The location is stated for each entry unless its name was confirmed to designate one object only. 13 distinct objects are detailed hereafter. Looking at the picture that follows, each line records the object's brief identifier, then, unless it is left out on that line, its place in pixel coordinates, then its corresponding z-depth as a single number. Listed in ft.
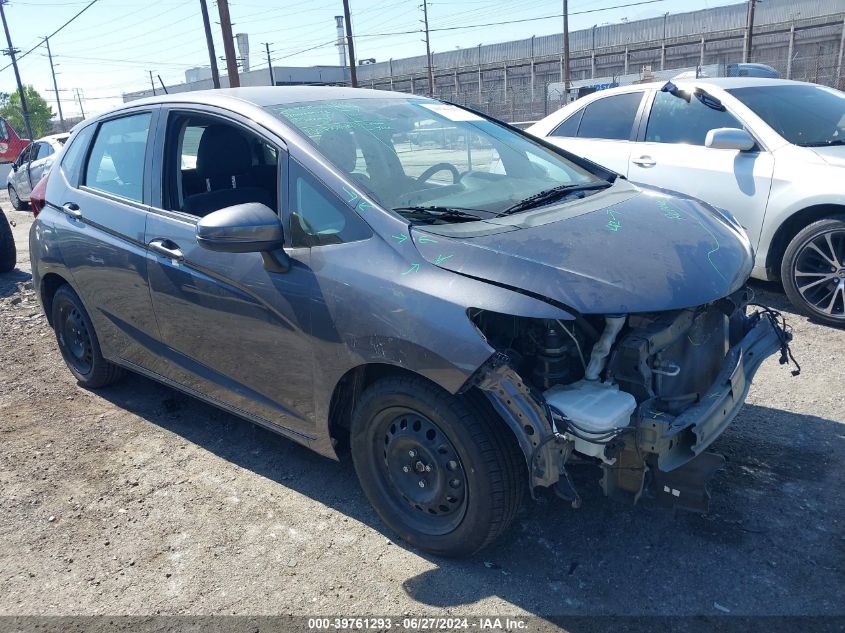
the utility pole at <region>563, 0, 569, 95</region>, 110.87
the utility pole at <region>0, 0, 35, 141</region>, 145.05
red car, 70.18
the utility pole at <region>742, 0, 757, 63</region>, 100.13
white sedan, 16.55
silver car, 45.34
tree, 248.93
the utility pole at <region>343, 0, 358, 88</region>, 106.68
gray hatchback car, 8.14
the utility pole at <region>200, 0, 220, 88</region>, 88.82
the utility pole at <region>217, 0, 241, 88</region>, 68.33
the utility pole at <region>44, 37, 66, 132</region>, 227.18
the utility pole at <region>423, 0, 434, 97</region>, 135.70
